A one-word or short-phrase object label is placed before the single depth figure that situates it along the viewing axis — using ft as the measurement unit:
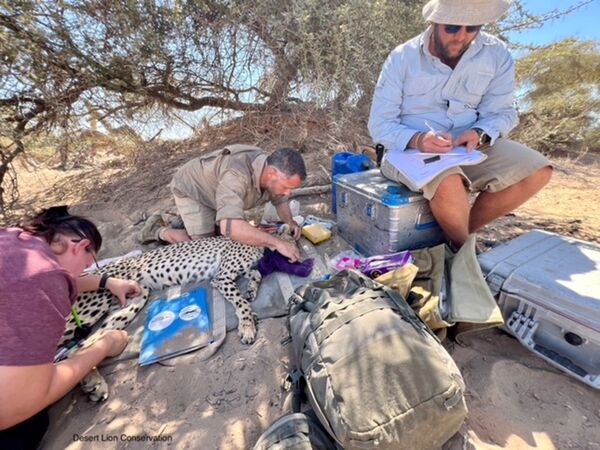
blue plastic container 10.92
